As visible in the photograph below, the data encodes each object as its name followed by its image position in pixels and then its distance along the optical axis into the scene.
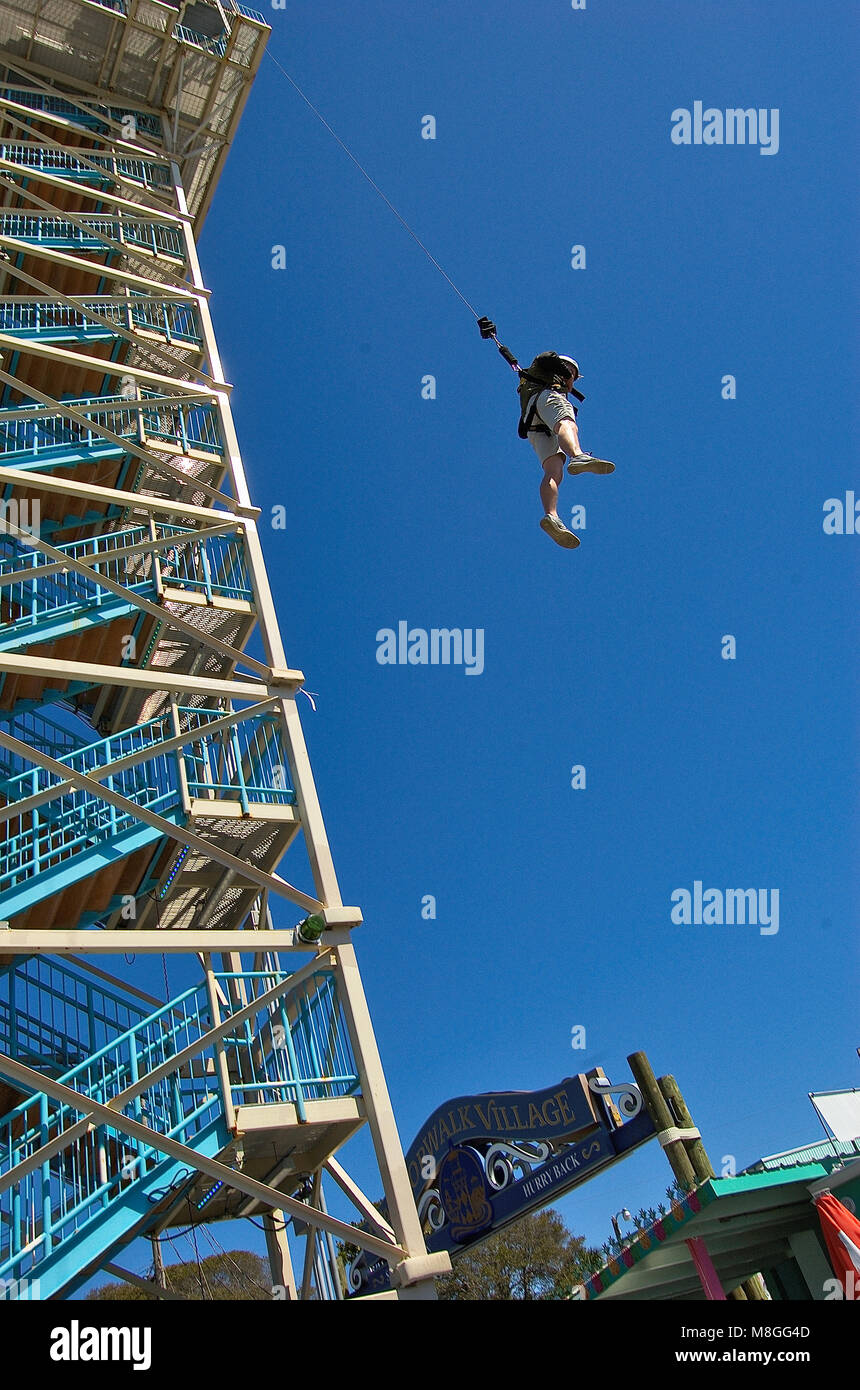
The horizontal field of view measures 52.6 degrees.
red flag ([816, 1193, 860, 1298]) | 8.55
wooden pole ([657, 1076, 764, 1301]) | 9.95
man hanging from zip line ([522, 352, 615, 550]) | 7.68
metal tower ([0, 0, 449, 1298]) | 7.11
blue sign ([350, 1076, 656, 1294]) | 11.18
